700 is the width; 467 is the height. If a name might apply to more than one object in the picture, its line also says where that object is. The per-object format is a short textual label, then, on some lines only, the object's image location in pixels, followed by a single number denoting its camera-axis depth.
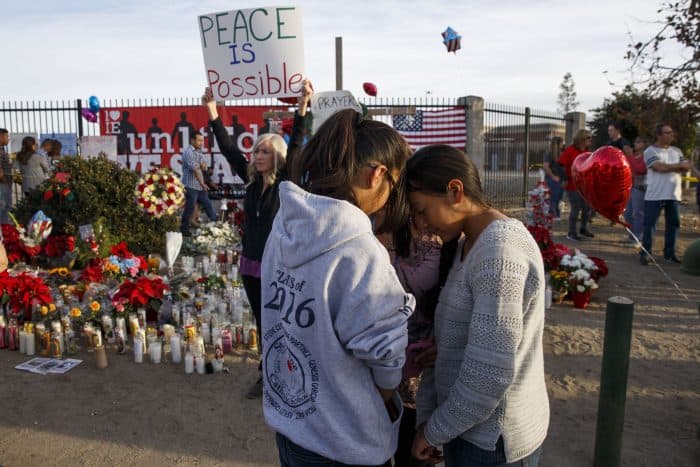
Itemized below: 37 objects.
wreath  6.79
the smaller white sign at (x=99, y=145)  12.96
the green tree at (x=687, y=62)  8.94
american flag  13.09
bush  7.20
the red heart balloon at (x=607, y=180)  3.92
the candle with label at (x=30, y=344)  4.68
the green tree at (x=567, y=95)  47.88
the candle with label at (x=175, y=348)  4.53
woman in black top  3.47
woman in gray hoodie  1.34
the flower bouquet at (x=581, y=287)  6.00
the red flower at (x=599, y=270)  6.24
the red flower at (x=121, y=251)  6.11
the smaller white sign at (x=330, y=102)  7.58
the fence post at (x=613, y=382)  2.69
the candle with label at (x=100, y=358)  4.41
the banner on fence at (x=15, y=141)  14.52
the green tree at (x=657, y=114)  9.61
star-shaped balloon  12.01
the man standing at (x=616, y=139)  8.84
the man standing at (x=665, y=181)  7.37
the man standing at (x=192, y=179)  9.49
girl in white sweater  1.45
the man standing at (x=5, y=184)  8.91
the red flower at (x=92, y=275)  5.65
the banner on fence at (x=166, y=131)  12.88
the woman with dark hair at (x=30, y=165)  9.52
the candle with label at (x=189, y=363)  4.35
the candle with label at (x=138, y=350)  4.53
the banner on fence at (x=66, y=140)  13.62
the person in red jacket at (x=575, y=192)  8.59
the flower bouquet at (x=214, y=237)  8.02
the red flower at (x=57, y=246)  6.77
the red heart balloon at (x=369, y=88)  11.91
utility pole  9.29
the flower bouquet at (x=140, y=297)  5.04
